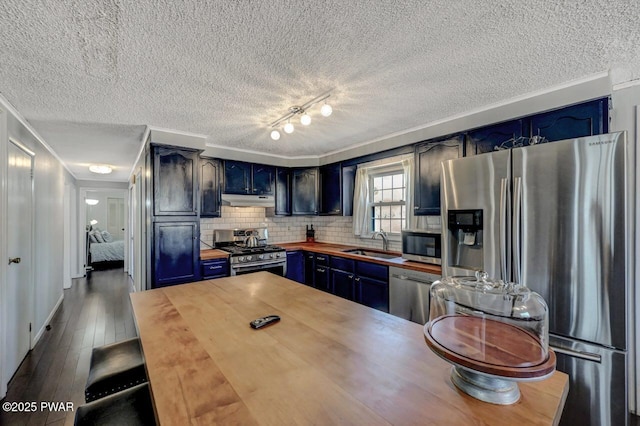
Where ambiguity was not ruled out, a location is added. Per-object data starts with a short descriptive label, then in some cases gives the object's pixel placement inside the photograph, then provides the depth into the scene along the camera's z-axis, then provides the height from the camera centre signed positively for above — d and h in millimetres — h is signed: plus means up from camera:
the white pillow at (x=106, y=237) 8166 -730
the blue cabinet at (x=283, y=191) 4508 +344
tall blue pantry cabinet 3096 -39
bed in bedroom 7281 -1054
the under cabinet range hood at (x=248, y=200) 3962 +180
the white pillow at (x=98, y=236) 7819 -663
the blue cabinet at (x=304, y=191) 4578 +356
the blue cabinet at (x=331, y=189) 4285 +368
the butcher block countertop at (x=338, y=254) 2797 -545
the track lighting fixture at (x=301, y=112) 2209 +935
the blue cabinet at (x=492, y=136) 2379 +689
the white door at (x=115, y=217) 9750 -154
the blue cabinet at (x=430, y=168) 2835 +480
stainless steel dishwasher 2721 -840
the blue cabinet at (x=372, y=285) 3115 -861
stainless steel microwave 2828 -363
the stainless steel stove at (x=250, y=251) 3615 -533
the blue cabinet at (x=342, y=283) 3537 -934
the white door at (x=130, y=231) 5923 -415
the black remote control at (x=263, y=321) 1310 -532
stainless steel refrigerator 1560 -231
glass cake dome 773 -419
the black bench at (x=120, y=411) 1027 -768
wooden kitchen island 751 -550
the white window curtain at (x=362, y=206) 4105 +91
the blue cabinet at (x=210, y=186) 3760 +366
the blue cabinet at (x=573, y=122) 1979 +686
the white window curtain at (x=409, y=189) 3419 +289
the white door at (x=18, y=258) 2287 -402
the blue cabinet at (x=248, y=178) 4023 +522
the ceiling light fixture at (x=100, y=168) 4844 +791
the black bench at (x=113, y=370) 1317 -802
